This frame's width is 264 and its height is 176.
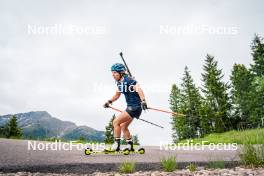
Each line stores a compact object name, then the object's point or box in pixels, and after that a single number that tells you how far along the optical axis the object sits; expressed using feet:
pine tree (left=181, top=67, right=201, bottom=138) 151.33
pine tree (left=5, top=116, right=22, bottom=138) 135.85
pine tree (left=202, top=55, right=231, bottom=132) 140.15
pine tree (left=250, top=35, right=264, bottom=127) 141.49
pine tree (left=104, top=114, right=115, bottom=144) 158.10
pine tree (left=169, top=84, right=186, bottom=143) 157.80
